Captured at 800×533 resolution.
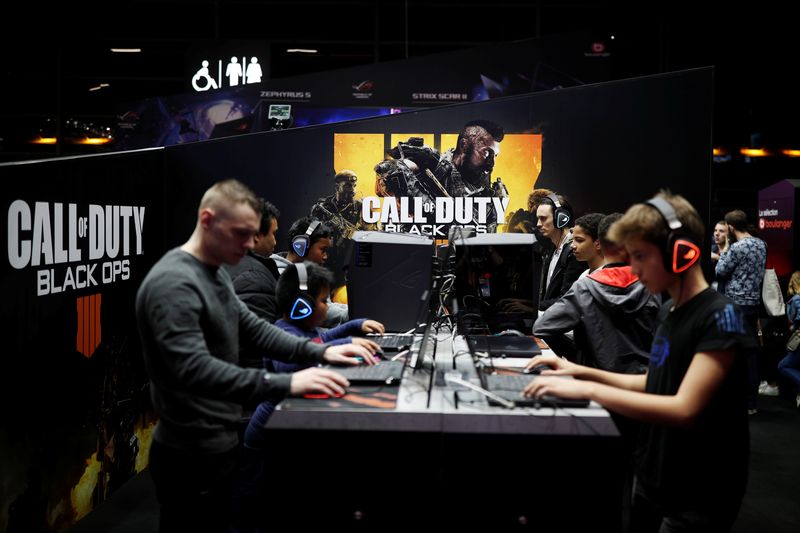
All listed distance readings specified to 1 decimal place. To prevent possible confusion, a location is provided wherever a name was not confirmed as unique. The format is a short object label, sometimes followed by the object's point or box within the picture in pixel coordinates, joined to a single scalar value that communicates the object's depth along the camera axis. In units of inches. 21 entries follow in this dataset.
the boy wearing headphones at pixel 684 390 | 68.5
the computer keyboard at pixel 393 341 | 107.3
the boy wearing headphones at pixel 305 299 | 109.7
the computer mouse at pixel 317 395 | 78.0
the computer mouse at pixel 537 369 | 91.2
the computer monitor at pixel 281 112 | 315.9
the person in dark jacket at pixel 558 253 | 167.0
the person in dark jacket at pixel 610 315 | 125.3
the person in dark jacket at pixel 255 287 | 126.8
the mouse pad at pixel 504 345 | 104.7
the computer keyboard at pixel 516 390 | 74.4
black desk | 70.2
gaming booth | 72.4
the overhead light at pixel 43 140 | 385.1
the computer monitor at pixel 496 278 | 109.0
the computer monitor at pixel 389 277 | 121.1
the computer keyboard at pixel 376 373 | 84.0
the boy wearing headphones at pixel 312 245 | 153.8
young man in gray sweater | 72.8
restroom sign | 347.6
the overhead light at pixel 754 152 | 410.6
